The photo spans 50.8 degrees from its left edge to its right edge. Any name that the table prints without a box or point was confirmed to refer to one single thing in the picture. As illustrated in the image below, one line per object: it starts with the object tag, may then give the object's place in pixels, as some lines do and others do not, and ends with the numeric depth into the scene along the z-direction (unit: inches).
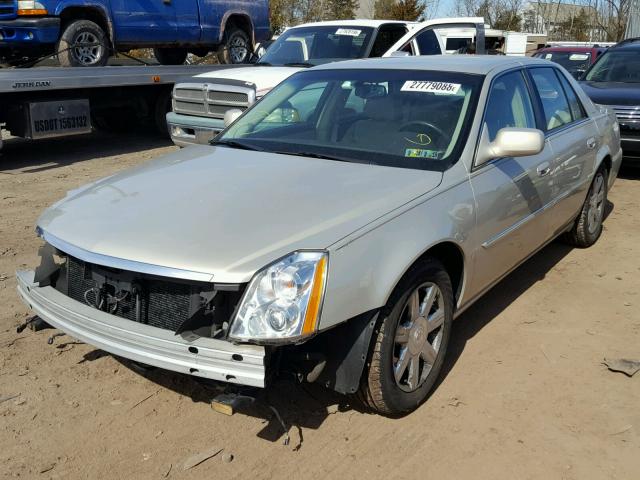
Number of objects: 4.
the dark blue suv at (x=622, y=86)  326.0
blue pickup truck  353.7
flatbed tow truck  335.0
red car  543.5
